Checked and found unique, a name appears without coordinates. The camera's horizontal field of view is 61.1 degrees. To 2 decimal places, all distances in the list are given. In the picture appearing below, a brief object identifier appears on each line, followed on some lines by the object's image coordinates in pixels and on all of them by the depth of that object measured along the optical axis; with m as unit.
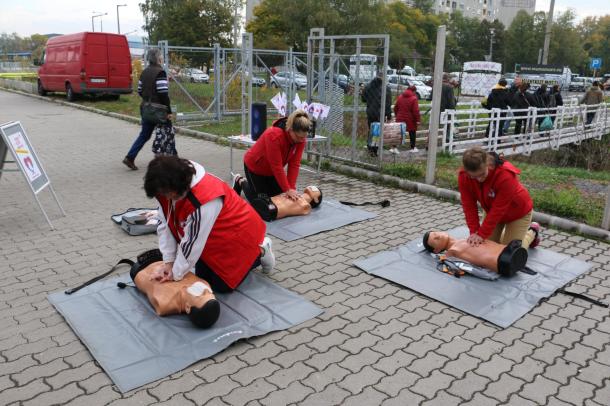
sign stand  5.46
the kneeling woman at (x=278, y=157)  5.68
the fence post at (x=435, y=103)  6.99
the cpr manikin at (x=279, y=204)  5.92
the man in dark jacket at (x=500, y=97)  12.94
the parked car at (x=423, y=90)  25.44
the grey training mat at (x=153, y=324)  3.12
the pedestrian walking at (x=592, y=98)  16.72
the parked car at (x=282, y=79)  13.07
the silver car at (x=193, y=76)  15.78
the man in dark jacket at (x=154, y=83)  7.73
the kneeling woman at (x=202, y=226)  3.25
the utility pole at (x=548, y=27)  28.35
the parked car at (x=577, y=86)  47.54
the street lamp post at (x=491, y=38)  66.47
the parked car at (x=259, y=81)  15.26
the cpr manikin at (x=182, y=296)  3.42
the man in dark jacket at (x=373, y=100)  9.22
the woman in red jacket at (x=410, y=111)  11.07
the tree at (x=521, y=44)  71.31
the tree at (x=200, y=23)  37.56
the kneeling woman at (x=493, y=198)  4.14
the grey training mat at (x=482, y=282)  3.94
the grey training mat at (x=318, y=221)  5.57
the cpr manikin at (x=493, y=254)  4.32
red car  18.19
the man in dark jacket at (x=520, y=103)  13.58
